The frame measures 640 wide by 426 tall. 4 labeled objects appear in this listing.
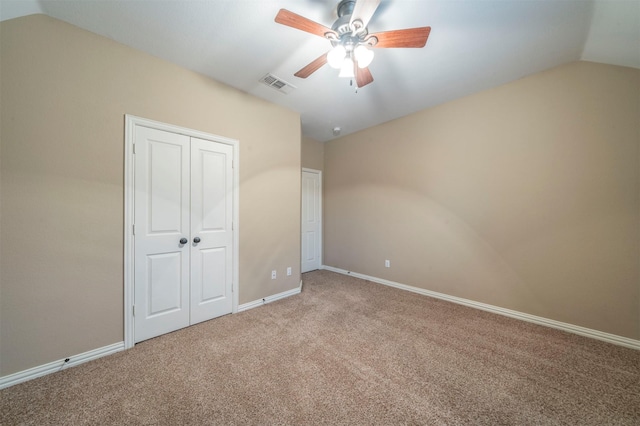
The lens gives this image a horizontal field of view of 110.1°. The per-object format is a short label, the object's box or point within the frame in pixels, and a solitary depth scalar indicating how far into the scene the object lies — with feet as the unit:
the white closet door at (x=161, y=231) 7.00
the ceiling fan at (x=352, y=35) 4.81
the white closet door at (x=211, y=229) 8.14
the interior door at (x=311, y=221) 15.06
